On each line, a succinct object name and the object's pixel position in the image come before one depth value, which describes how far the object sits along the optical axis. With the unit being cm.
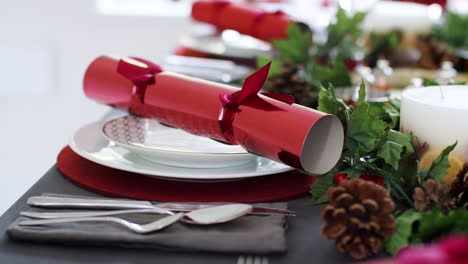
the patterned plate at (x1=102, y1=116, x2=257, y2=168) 92
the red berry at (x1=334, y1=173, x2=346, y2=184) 87
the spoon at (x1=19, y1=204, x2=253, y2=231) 80
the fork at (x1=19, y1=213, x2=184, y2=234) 80
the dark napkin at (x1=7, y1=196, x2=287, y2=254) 78
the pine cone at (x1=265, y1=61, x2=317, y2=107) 124
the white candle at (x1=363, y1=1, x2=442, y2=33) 233
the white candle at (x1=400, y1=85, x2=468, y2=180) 86
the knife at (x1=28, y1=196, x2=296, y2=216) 83
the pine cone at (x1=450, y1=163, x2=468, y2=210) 82
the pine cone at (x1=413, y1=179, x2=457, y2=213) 80
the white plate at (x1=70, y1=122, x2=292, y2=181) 90
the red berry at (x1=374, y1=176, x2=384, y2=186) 90
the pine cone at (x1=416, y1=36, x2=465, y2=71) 217
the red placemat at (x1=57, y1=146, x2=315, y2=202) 89
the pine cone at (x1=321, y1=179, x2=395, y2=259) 76
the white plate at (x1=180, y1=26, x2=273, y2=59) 186
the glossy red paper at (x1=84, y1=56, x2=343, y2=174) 86
